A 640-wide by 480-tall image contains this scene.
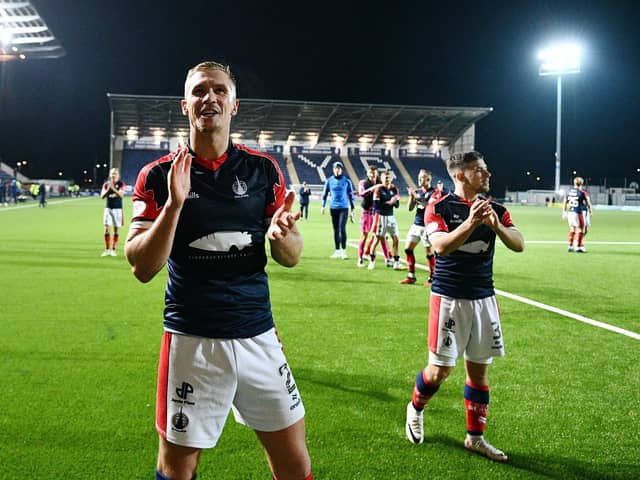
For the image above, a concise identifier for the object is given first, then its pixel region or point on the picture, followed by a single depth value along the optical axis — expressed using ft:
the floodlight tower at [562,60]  159.12
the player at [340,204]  44.63
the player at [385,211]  39.22
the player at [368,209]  39.88
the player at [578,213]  50.80
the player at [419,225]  33.71
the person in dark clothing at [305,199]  85.68
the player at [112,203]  42.73
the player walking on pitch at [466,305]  11.88
